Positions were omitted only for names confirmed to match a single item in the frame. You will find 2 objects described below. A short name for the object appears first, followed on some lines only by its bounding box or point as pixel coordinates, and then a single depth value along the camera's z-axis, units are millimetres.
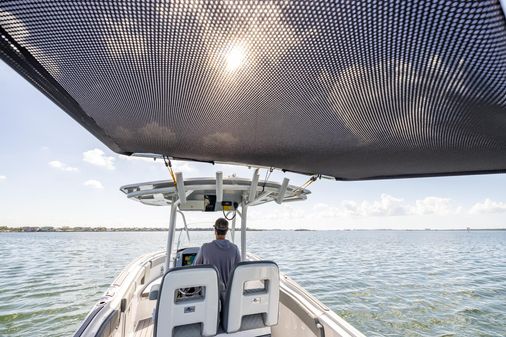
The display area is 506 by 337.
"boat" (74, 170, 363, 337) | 2547
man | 3436
